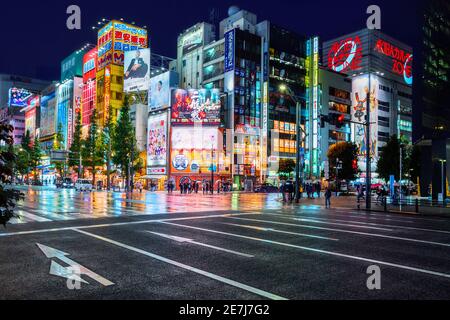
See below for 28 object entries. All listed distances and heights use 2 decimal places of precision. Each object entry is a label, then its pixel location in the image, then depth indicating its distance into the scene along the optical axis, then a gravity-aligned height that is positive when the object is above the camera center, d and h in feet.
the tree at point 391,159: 194.90 +7.16
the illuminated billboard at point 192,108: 212.02 +37.20
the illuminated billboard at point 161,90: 225.19 +52.12
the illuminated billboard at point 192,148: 210.79 +14.09
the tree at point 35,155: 293.23 +13.97
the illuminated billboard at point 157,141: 217.34 +19.25
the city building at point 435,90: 100.78 +23.77
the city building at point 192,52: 251.19 +85.63
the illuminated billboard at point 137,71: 258.37 +72.31
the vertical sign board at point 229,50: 223.10 +74.82
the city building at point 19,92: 530.27 +122.13
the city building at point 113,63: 284.00 +86.15
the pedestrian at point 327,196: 88.01 -5.70
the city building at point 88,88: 310.04 +72.93
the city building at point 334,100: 270.67 +55.85
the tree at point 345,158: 199.52 +7.85
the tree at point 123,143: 194.49 +15.75
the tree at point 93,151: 222.48 +13.15
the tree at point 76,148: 241.55 +16.10
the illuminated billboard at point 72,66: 358.64 +109.68
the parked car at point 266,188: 195.39 -8.75
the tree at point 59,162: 276.82 +7.89
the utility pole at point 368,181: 81.41 -1.96
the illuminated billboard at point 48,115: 388.04 +63.40
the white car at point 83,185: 177.47 -6.17
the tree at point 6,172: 20.30 +0.03
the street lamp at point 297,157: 104.73 +4.38
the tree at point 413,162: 220.02 +6.29
